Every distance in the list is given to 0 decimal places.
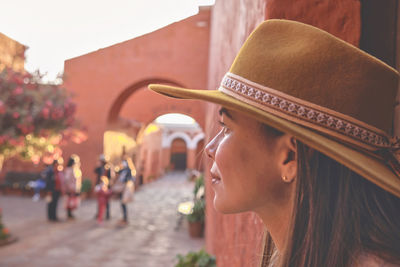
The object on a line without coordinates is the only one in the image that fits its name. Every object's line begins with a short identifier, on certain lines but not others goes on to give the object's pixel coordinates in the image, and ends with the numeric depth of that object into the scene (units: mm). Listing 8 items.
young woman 641
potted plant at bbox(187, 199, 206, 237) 6459
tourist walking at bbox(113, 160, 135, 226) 7352
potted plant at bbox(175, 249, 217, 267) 3152
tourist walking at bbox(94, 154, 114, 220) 7754
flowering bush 4957
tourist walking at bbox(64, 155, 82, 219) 7395
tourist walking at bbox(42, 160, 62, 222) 7367
